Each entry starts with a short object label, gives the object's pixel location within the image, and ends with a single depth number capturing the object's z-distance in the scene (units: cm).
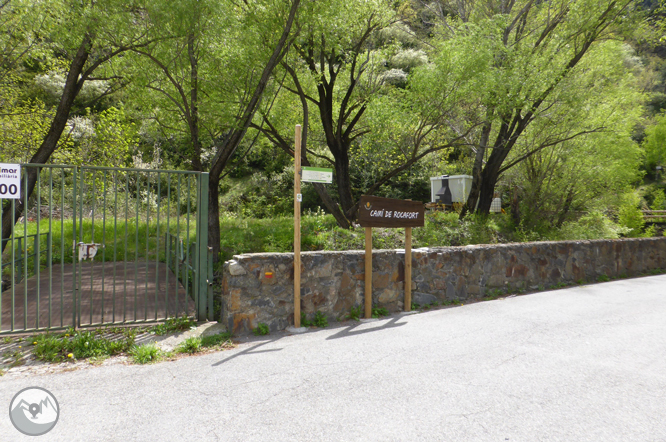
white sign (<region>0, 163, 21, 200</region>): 450
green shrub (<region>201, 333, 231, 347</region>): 493
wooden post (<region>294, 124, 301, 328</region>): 547
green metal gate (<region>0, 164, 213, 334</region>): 541
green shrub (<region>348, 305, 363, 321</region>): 614
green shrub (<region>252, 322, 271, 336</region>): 536
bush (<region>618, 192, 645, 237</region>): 1703
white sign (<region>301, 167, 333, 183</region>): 553
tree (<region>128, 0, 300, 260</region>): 852
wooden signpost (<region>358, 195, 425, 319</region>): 618
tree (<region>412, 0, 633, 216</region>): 1127
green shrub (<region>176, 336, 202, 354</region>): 475
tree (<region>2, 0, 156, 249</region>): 726
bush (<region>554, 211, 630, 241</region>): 1302
